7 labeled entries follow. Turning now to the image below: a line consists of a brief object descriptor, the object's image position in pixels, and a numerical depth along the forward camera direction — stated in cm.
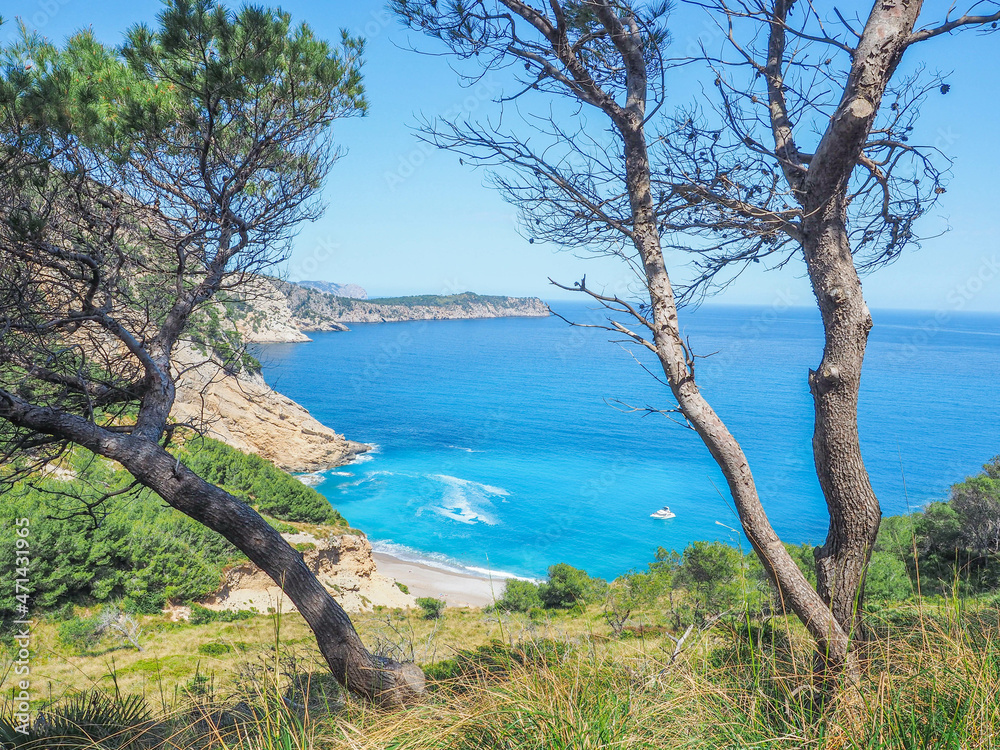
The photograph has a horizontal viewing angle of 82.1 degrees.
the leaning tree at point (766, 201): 326
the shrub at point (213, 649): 1059
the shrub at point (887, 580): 1377
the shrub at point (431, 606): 1834
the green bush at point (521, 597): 2053
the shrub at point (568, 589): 2061
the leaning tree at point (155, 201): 365
